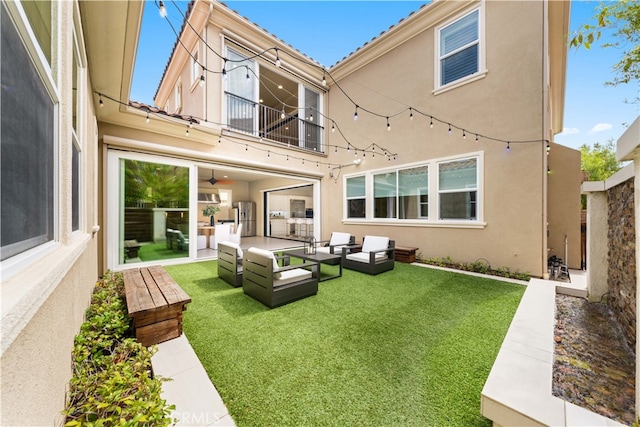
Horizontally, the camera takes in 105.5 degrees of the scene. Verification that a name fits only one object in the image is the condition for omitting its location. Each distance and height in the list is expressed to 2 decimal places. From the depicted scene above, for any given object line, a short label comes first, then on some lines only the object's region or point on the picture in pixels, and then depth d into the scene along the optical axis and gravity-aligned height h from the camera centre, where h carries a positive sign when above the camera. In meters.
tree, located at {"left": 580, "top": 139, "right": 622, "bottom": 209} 14.46 +3.26
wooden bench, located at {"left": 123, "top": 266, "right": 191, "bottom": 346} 2.43 -1.00
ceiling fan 11.02 +1.39
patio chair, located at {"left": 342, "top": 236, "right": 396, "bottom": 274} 5.33 -1.06
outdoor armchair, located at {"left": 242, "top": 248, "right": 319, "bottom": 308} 3.48 -1.06
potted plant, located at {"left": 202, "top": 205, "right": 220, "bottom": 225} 10.27 +0.07
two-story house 1.00 +1.23
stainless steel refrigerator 12.68 -0.23
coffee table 4.95 -0.95
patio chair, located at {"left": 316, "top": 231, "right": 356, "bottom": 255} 6.27 -0.81
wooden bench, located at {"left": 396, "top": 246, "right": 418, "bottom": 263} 6.50 -1.16
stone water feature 1.64 -1.27
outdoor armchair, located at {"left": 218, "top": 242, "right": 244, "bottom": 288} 4.37 -0.97
